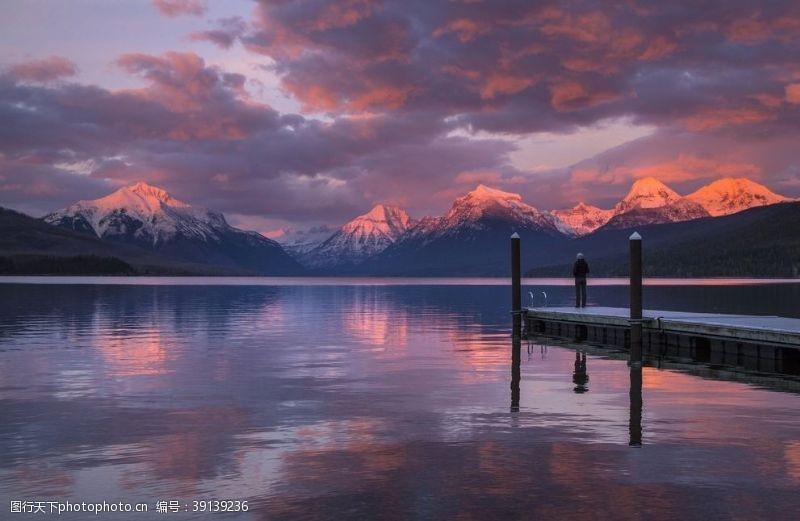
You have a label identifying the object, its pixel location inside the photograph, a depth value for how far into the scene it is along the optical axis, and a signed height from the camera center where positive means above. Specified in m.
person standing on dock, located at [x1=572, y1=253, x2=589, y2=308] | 56.16 -0.18
